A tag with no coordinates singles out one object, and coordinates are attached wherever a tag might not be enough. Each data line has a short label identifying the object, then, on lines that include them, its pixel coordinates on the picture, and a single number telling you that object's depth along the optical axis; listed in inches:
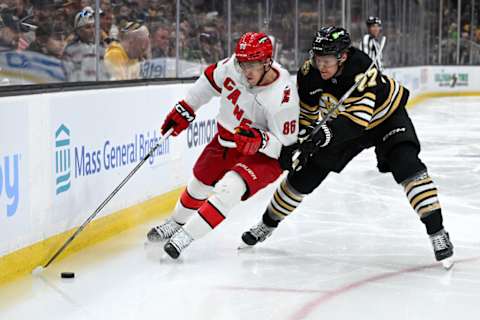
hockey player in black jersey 297.4
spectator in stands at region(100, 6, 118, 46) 404.5
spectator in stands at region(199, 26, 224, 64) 557.5
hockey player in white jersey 300.8
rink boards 293.0
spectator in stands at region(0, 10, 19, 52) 310.7
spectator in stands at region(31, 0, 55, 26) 336.2
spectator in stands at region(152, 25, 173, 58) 480.2
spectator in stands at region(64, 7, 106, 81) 367.6
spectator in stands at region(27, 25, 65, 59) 336.2
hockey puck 291.8
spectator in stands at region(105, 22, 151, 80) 415.6
